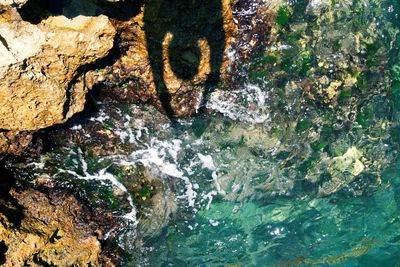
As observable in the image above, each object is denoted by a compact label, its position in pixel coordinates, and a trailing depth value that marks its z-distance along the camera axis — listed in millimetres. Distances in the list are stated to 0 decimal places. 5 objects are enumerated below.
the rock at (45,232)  3504
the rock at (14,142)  3645
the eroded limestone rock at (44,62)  2832
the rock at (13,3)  2607
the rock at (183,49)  3844
